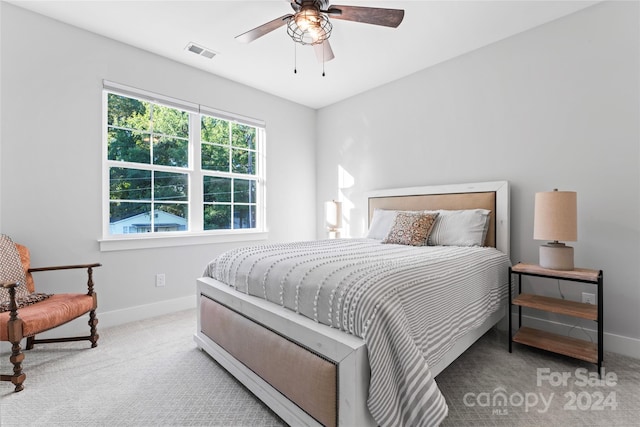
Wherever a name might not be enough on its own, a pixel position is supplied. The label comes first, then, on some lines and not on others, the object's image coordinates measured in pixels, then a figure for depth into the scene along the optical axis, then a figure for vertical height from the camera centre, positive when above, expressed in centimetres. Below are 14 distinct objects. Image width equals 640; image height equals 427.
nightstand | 200 -69
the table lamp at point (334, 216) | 412 -6
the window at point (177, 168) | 303 +49
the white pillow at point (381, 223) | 337 -13
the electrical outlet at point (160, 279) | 319 -72
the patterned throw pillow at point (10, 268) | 215 -41
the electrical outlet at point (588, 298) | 240 -69
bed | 120 -60
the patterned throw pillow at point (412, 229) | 282 -16
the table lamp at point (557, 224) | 217 -9
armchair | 184 -67
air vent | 302 +164
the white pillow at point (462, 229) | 275 -16
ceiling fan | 187 +125
